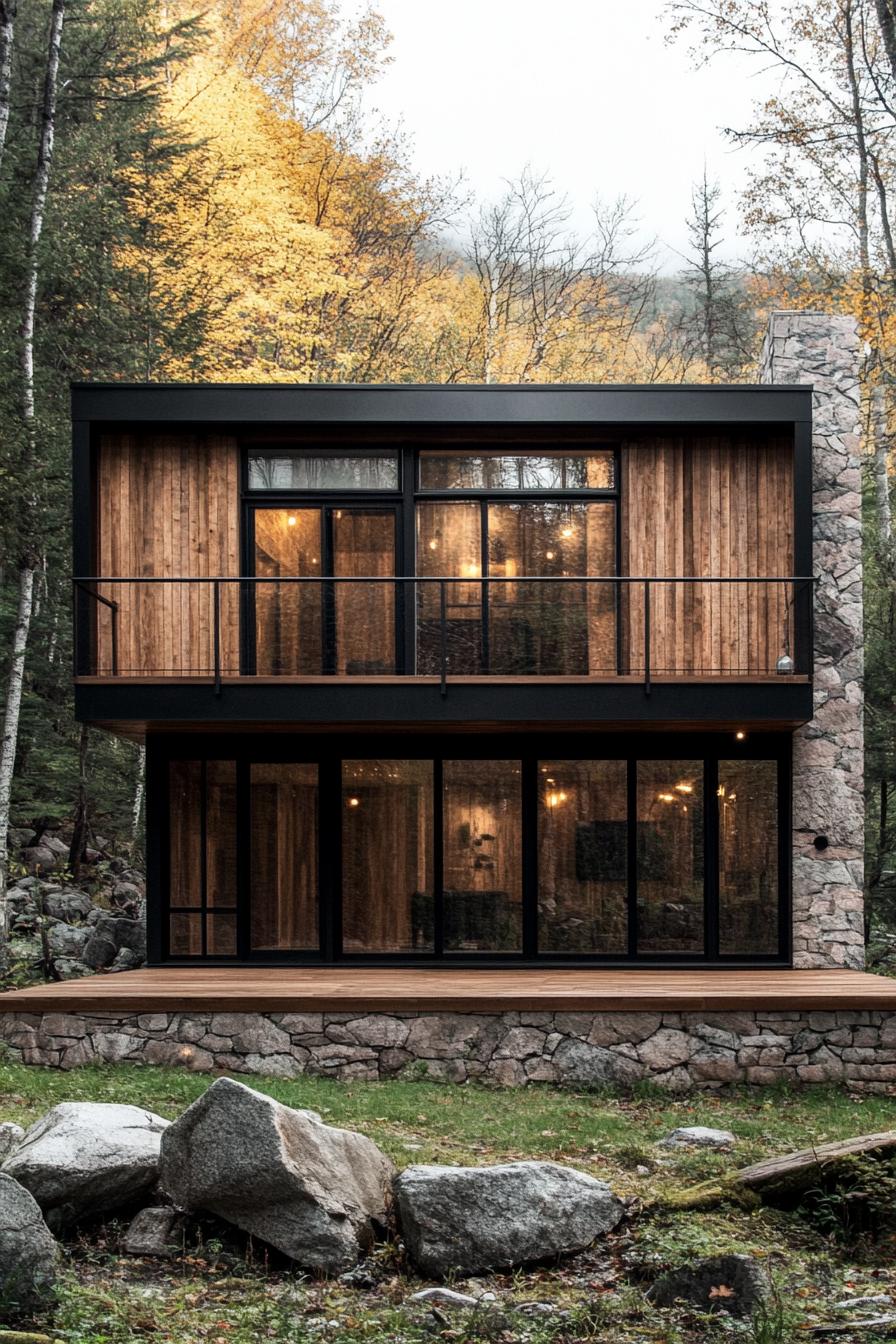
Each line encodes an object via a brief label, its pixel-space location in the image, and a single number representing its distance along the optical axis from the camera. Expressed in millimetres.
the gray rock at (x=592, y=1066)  9516
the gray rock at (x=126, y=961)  13211
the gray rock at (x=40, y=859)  18422
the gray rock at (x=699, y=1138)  7332
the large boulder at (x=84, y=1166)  5598
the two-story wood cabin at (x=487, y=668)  11398
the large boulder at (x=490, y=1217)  5348
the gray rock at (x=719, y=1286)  4754
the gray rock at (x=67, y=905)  15992
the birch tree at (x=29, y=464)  12617
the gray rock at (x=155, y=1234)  5477
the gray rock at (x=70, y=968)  12891
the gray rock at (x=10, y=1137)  6453
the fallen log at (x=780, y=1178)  5793
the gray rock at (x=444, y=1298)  4918
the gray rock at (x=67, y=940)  13898
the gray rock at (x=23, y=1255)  4691
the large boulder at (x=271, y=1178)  5355
